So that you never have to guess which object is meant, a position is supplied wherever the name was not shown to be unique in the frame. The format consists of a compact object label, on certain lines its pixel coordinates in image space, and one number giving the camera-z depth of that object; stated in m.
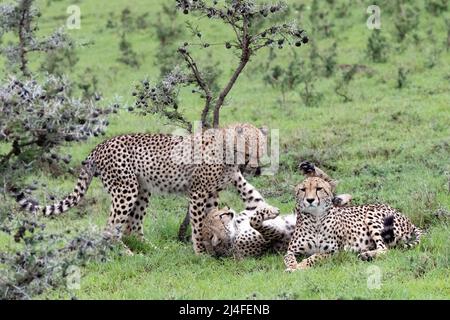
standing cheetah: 16.91
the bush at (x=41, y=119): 10.23
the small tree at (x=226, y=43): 16.64
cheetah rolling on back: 15.83
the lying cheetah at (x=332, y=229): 14.98
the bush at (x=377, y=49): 31.86
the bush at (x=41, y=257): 10.85
